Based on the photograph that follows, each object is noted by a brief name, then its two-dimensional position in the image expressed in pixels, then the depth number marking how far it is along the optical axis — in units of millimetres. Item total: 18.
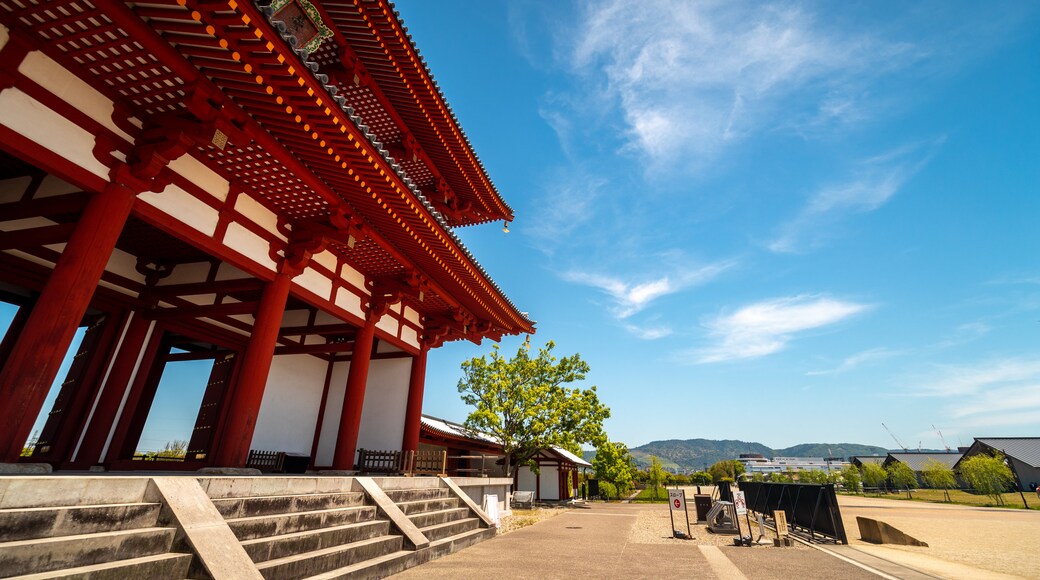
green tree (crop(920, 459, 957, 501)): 44966
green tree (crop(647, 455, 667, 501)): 46547
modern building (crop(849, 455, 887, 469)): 61375
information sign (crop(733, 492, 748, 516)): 10727
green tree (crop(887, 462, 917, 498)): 48250
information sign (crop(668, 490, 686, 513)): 11669
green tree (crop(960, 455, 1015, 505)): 35062
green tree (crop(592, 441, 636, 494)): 37125
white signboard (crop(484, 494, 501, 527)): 10989
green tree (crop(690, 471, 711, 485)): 61184
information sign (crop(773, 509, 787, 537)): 10008
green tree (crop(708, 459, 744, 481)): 73738
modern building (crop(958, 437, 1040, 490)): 44281
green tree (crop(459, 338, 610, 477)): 22828
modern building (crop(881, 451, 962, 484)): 58544
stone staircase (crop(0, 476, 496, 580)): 2859
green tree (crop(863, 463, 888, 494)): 51938
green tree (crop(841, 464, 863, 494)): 51906
